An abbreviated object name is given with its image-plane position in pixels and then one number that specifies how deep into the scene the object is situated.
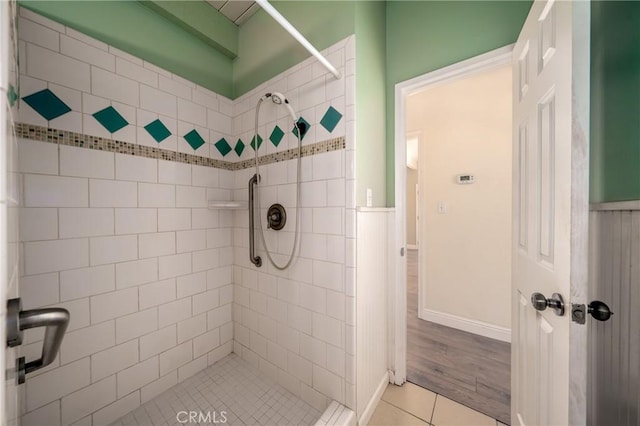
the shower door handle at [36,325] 0.36
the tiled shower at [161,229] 1.07
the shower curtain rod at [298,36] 0.82
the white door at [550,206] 0.65
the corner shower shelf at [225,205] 1.57
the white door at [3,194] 0.29
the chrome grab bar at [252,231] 1.54
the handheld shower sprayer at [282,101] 1.31
